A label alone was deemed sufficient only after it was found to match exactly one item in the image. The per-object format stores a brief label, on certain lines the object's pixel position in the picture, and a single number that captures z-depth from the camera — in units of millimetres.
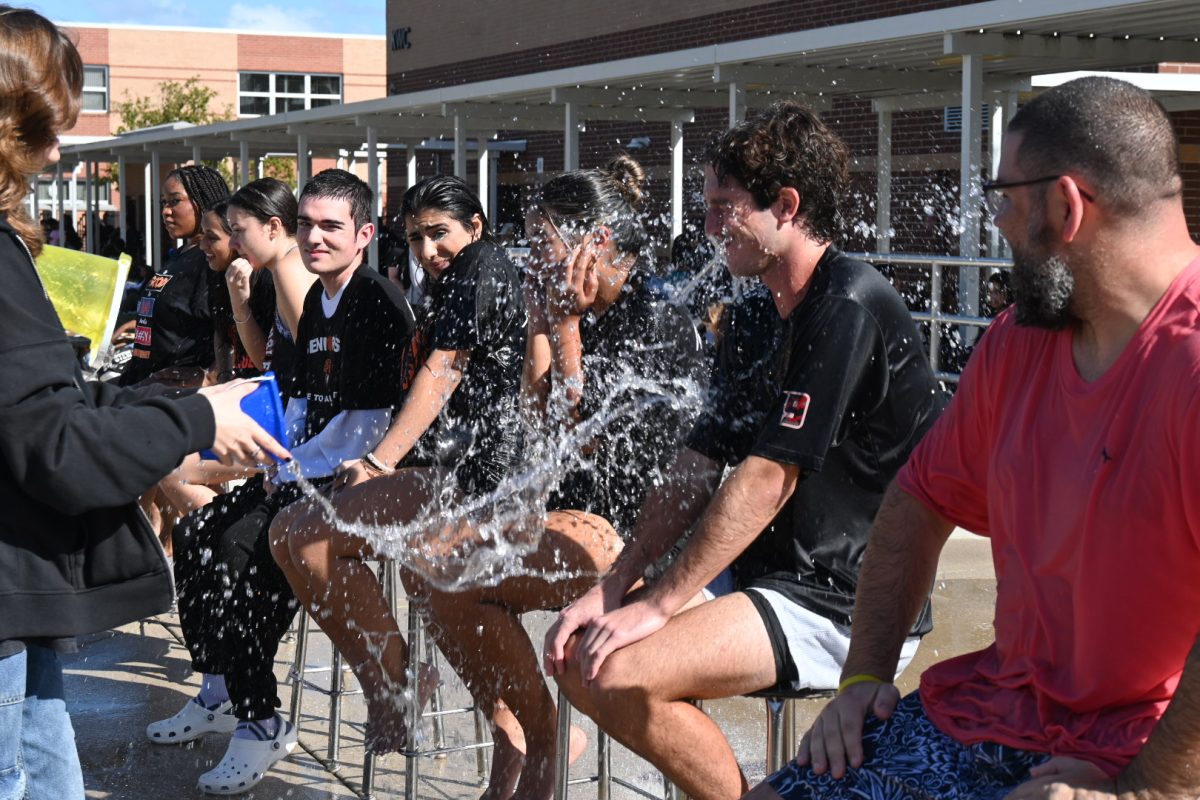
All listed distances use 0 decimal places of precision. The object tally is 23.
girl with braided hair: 6523
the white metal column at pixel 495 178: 24869
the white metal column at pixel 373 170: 19906
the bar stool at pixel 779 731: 3332
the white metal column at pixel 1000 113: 12242
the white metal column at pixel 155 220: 30797
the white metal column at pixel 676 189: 14883
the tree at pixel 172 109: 49344
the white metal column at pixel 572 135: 14945
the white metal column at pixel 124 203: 34125
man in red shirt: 2170
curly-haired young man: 3051
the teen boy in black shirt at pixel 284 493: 4543
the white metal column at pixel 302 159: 24109
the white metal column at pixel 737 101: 12750
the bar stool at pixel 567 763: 3689
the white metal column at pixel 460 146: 17484
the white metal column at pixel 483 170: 18141
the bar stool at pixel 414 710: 4243
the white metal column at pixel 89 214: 35375
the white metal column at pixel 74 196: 47125
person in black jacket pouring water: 2303
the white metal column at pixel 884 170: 14625
